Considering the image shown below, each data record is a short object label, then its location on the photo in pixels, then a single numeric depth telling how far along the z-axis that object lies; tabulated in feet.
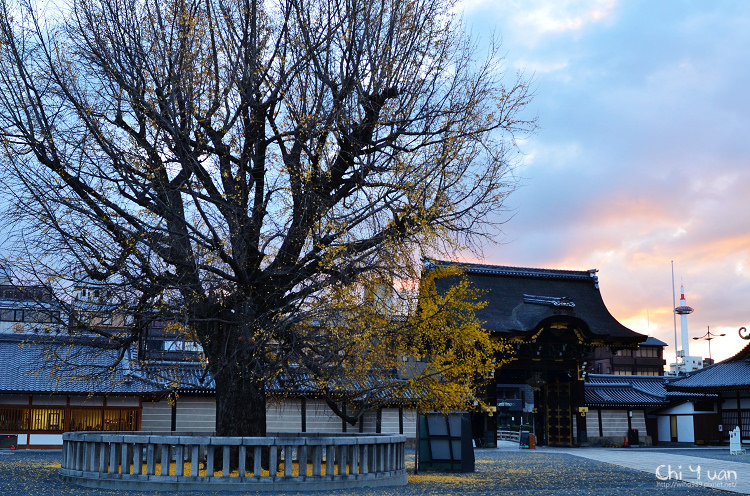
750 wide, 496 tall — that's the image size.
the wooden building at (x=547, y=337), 120.26
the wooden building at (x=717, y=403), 130.00
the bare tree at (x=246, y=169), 45.60
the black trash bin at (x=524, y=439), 122.72
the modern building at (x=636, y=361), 250.98
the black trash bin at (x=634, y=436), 135.33
